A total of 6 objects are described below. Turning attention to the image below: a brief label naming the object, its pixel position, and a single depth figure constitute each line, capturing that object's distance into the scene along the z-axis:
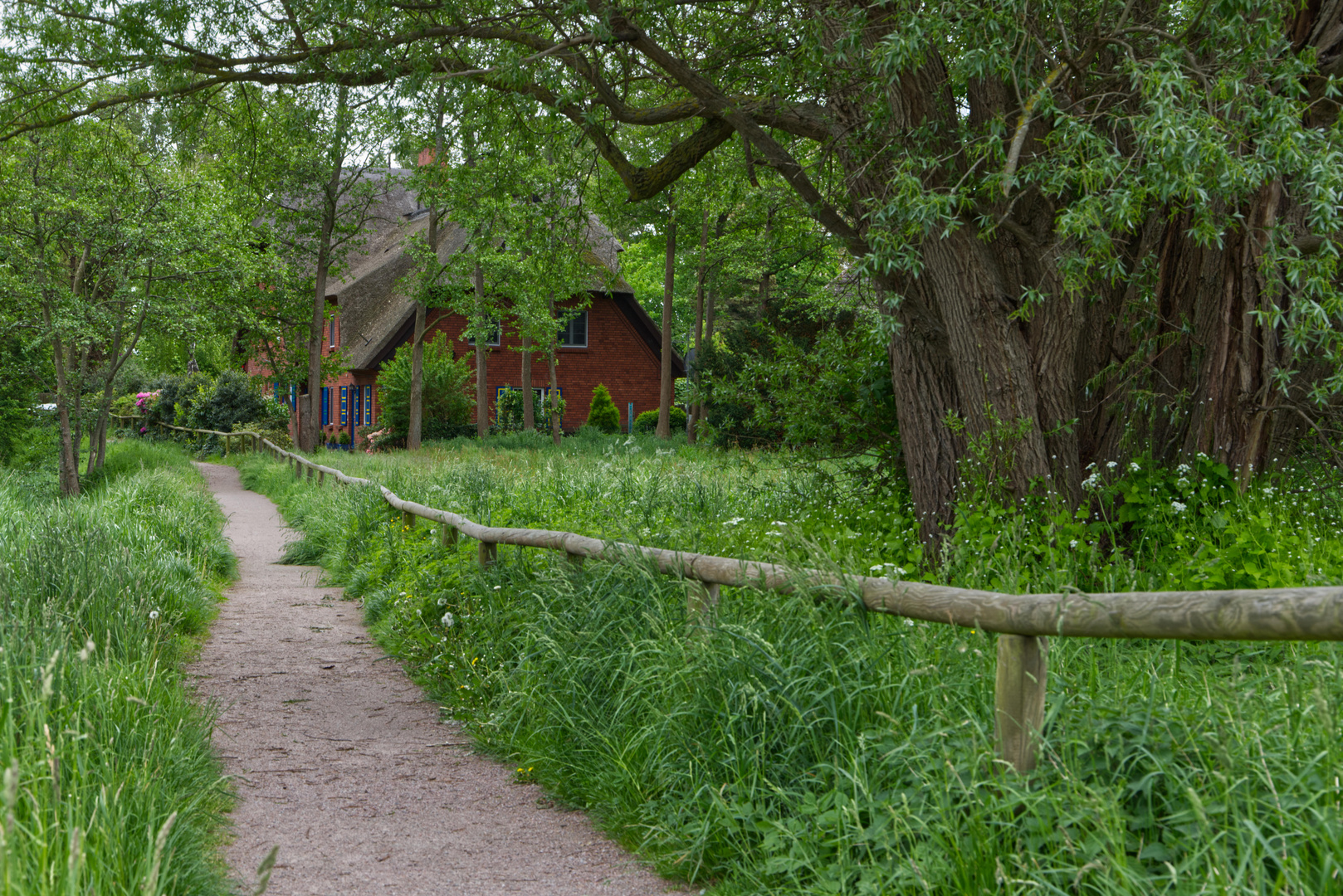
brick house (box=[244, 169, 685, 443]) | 36.41
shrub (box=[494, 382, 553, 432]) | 35.53
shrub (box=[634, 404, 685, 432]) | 38.16
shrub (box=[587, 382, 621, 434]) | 36.81
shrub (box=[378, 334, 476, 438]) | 32.09
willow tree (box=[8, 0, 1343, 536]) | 5.43
